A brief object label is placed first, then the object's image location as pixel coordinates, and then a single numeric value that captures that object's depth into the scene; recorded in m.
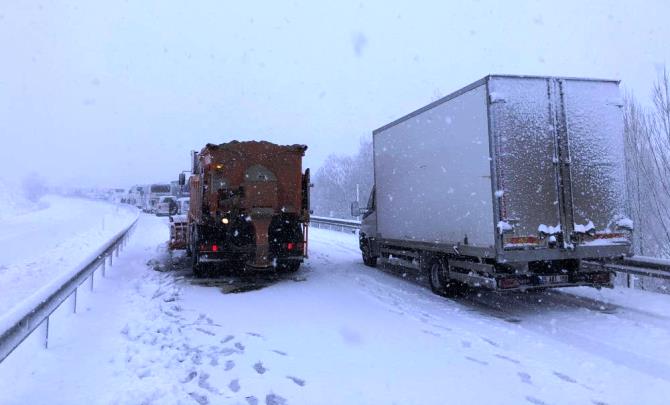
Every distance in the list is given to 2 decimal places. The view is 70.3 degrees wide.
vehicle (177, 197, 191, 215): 31.60
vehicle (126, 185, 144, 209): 58.10
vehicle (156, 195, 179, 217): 39.62
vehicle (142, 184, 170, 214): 45.16
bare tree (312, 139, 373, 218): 61.41
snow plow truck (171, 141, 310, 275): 10.75
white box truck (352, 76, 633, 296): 7.13
